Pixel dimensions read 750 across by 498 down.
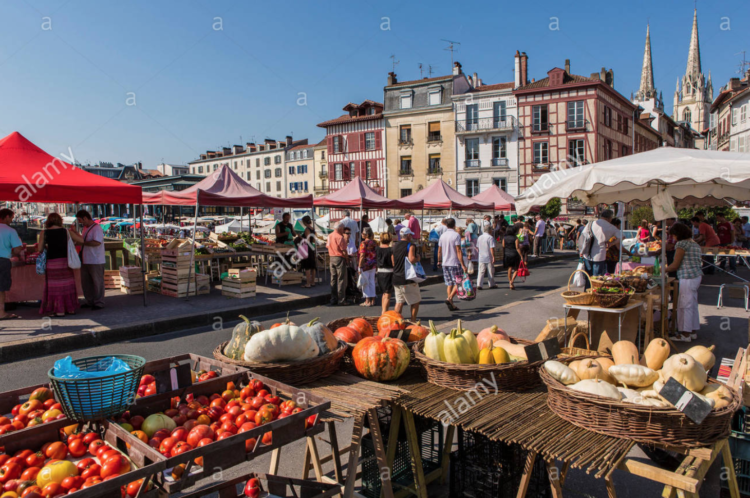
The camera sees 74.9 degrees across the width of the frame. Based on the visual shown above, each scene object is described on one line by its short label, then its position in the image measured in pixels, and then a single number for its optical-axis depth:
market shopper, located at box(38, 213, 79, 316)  8.77
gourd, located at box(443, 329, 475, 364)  3.10
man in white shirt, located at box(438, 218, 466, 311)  9.88
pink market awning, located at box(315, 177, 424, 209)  15.72
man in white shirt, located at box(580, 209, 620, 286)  9.34
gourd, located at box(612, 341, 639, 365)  3.07
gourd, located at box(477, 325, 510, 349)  3.60
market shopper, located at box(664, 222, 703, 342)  7.52
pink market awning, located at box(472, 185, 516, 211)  21.58
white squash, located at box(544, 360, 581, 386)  2.83
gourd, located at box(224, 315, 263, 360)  3.27
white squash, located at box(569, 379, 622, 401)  2.54
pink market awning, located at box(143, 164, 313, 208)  11.33
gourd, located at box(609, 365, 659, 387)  2.84
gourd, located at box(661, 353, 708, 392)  2.76
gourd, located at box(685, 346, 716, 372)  3.17
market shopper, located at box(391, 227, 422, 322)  8.20
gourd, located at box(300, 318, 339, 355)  3.31
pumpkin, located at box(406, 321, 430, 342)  3.81
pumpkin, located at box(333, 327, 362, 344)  3.78
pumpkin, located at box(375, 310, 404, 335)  3.90
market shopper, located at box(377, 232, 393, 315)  8.47
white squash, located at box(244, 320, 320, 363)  3.03
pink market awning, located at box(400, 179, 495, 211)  19.03
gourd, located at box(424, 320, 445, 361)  3.18
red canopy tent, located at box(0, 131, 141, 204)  8.16
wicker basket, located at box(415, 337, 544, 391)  2.96
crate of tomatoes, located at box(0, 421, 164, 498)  1.85
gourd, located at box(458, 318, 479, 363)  3.20
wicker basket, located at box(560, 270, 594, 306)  5.88
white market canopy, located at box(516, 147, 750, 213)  5.46
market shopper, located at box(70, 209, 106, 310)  9.41
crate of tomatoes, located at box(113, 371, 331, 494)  2.09
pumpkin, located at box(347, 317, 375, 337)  3.99
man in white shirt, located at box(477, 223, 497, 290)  12.82
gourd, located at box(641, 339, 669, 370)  3.23
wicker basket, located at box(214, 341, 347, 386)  3.00
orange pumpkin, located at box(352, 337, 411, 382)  3.18
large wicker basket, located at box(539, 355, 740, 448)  2.34
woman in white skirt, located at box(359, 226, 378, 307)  10.44
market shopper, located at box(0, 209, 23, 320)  8.40
